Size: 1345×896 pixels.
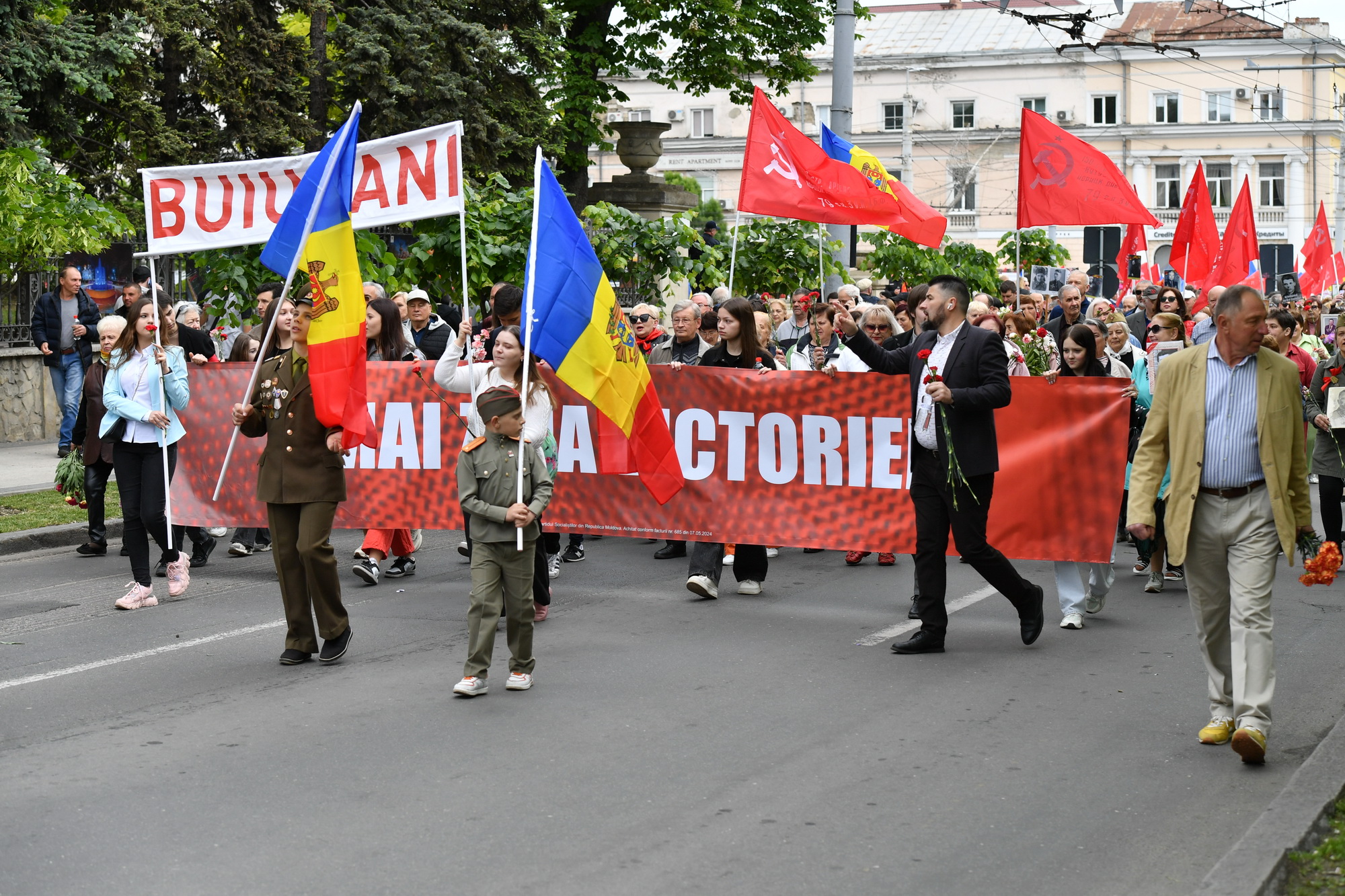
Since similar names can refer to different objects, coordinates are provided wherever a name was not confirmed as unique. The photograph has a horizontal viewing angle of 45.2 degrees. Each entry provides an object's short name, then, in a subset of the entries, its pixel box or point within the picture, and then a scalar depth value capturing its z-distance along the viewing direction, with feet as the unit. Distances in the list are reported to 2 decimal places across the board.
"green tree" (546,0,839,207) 106.01
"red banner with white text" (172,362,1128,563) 32.09
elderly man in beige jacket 20.58
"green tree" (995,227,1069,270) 115.44
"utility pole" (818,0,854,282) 59.82
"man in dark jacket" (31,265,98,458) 55.83
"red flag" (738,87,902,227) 43.55
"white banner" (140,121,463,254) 31.91
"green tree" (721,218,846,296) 67.41
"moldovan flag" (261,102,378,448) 26.32
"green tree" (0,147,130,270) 58.75
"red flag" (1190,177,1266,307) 69.26
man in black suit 27.07
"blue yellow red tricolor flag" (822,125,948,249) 45.52
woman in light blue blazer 31.91
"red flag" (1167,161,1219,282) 73.82
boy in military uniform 24.11
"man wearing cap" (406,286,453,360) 41.04
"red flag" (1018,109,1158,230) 43.93
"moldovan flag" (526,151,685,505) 26.23
